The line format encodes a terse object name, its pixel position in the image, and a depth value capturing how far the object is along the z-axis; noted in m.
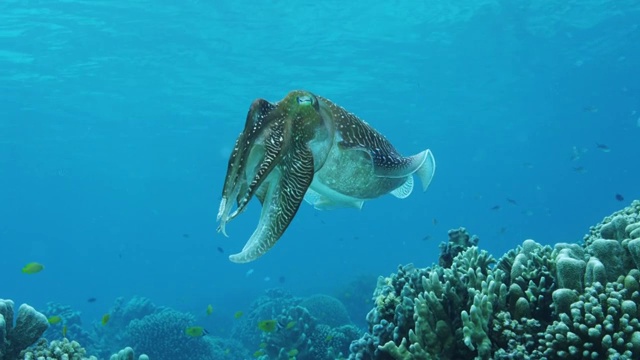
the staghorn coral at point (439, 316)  3.71
